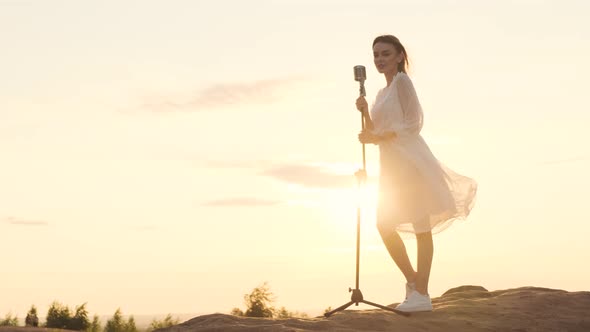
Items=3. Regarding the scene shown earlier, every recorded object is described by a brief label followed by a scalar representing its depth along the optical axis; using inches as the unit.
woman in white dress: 429.4
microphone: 424.8
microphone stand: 412.2
